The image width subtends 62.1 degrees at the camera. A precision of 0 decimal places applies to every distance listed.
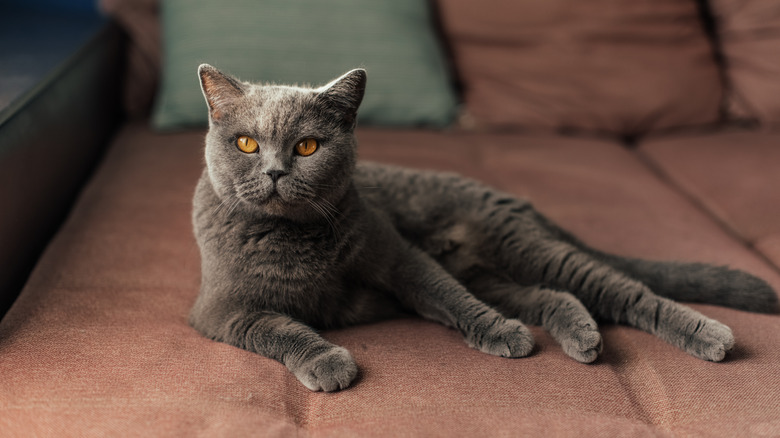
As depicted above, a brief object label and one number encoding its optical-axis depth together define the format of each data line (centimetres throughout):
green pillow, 207
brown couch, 100
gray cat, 113
